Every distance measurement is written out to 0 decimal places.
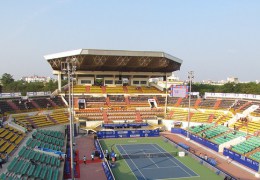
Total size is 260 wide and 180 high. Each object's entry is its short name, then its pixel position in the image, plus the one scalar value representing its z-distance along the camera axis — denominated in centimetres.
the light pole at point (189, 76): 3834
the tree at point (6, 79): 12104
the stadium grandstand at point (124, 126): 2552
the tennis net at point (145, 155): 3075
